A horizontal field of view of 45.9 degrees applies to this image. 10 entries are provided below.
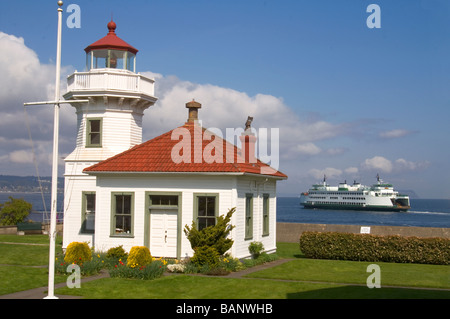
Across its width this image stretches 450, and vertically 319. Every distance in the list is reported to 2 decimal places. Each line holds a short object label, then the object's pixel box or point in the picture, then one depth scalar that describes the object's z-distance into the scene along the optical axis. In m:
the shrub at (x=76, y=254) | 17.95
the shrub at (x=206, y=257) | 18.52
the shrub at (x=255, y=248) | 21.36
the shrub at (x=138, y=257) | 17.19
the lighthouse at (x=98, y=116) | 23.75
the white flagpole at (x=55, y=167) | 12.74
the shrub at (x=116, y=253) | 19.62
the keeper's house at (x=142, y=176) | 20.23
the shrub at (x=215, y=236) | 18.80
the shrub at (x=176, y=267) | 18.38
